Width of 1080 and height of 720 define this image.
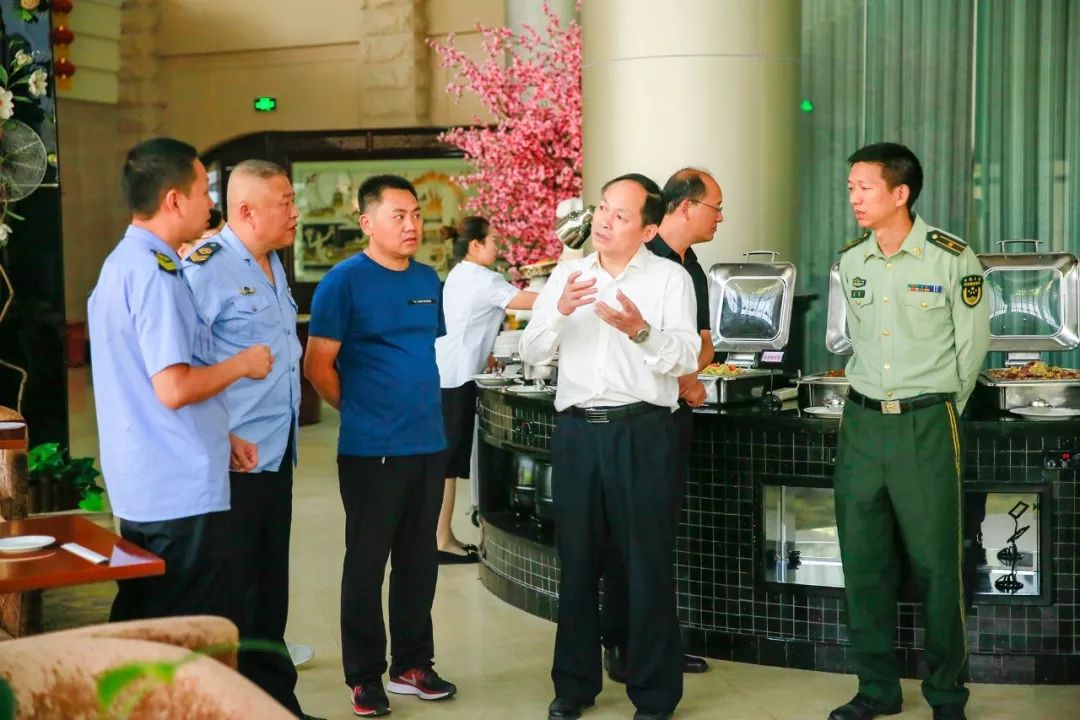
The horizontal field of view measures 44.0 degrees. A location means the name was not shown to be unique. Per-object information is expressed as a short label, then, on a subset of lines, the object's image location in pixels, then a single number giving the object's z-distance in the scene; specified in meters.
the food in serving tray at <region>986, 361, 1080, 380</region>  4.38
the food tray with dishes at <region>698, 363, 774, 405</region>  4.50
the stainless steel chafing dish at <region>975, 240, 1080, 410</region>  4.69
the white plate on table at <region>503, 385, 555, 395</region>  5.21
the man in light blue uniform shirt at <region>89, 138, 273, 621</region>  2.79
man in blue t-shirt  3.84
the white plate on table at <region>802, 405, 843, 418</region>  4.33
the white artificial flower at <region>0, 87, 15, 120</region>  5.64
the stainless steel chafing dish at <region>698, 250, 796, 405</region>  4.94
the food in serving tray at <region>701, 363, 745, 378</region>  4.57
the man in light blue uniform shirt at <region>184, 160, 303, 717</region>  3.37
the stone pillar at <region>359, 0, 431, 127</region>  14.77
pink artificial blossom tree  7.60
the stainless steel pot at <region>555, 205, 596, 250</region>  5.17
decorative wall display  12.70
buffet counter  4.16
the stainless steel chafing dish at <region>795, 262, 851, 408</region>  4.41
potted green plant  5.71
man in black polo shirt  4.22
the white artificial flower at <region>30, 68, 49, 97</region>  6.00
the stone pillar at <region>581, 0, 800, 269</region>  5.86
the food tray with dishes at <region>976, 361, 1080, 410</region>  4.24
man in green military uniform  3.76
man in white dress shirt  3.71
